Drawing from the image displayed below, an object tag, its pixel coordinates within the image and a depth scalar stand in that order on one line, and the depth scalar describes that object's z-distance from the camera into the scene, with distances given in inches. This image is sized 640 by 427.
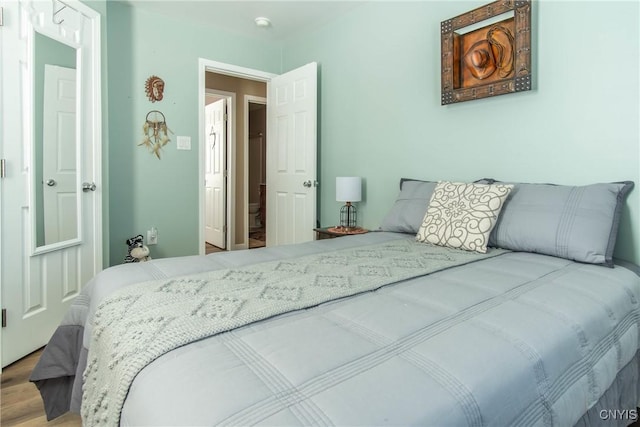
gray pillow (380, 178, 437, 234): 89.9
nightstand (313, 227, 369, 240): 116.9
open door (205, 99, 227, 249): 196.7
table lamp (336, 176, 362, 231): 120.0
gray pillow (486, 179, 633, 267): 63.7
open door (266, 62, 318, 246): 138.3
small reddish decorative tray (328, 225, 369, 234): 118.3
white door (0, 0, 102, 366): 78.5
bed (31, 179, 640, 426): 26.6
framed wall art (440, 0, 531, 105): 82.7
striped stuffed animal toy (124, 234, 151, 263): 123.1
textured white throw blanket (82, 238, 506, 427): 33.0
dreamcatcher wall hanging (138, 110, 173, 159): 131.3
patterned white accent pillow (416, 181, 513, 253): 72.5
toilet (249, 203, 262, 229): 271.1
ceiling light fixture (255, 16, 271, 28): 134.1
